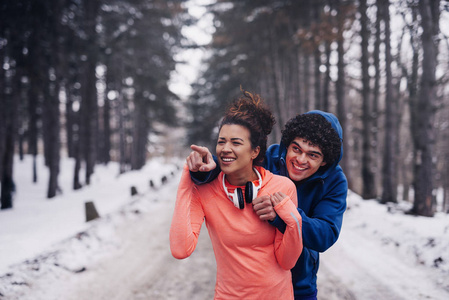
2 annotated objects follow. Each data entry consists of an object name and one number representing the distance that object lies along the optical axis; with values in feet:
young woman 5.38
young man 6.49
